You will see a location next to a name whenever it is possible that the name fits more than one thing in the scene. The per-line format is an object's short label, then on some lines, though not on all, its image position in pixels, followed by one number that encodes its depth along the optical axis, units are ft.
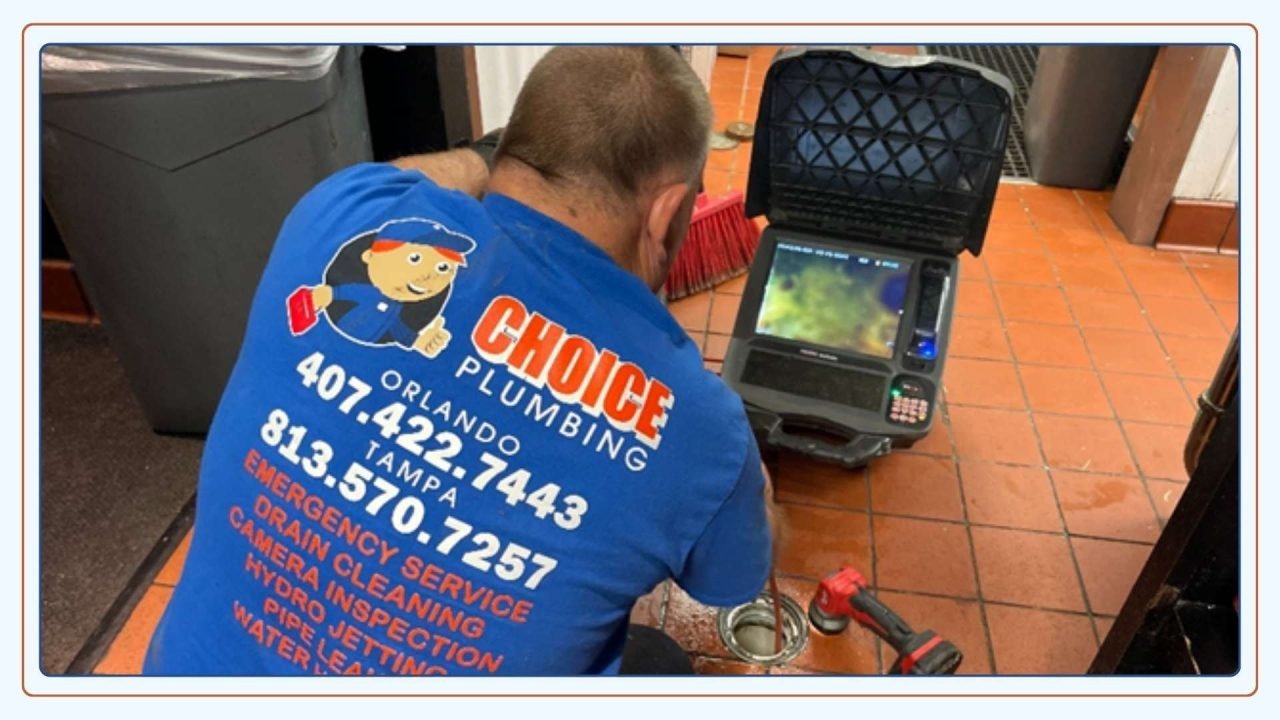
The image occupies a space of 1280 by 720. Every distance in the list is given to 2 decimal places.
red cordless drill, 3.43
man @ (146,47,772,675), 2.14
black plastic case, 4.36
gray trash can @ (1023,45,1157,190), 7.57
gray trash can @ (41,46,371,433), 3.76
